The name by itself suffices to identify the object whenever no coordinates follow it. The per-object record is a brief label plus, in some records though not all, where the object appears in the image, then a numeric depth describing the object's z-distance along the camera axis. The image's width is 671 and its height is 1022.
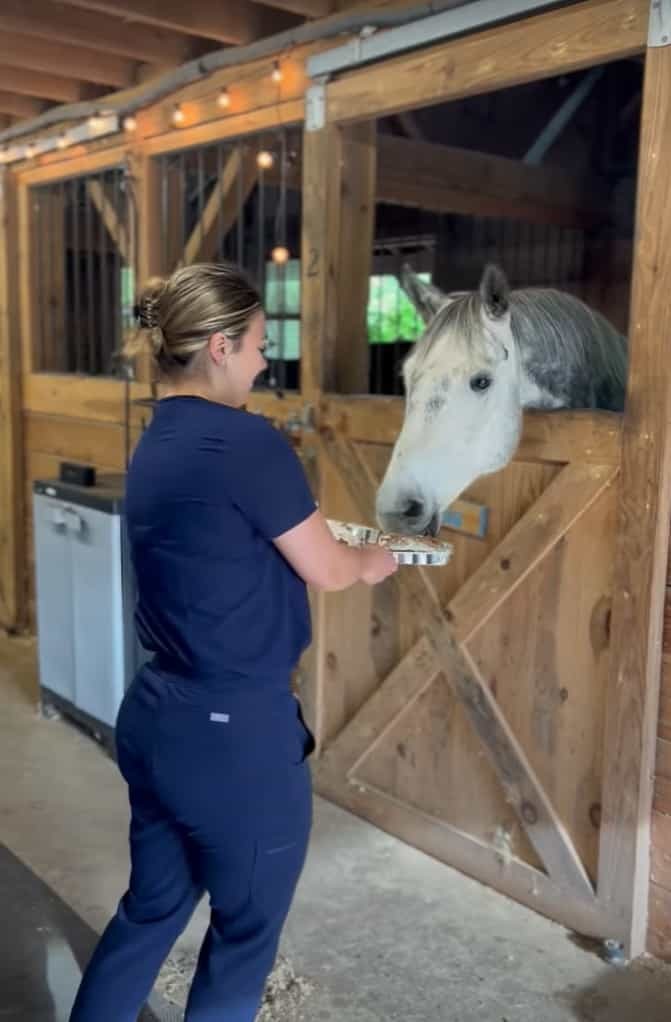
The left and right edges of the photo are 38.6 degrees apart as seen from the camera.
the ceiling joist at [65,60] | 3.37
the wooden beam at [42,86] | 3.73
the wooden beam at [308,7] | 2.76
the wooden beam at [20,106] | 4.14
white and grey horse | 2.19
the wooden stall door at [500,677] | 2.34
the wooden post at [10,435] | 4.65
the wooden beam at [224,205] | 3.53
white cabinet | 3.30
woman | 1.41
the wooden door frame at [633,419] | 2.07
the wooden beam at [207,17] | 2.84
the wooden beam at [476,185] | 4.03
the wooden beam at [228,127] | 3.06
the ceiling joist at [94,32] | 3.06
